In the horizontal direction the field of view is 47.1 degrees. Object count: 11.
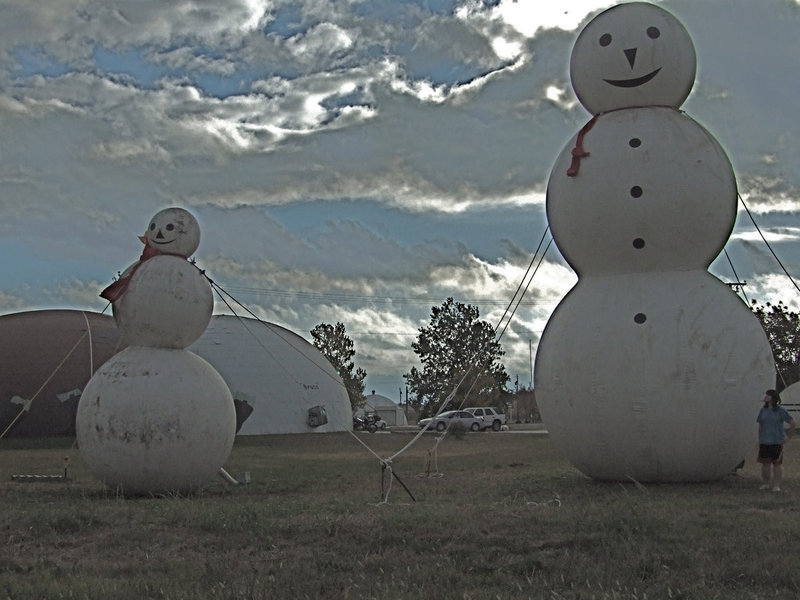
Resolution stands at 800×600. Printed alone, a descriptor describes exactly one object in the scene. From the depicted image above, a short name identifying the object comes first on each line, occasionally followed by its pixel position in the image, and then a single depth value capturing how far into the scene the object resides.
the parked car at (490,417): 48.06
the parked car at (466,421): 46.44
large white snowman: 11.69
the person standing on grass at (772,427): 11.71
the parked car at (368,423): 54.84
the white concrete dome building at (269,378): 37.28
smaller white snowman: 12.96
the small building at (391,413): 90.96
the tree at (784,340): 52.47
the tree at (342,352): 63.56
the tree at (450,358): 61.62
